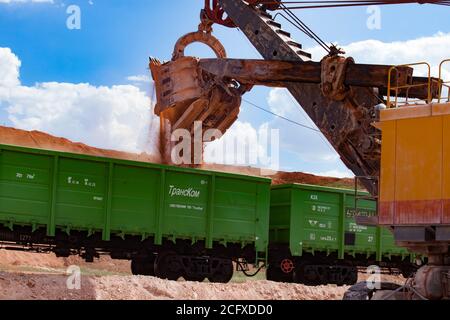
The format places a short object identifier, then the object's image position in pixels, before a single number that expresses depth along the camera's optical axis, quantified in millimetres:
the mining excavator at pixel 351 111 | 9820
